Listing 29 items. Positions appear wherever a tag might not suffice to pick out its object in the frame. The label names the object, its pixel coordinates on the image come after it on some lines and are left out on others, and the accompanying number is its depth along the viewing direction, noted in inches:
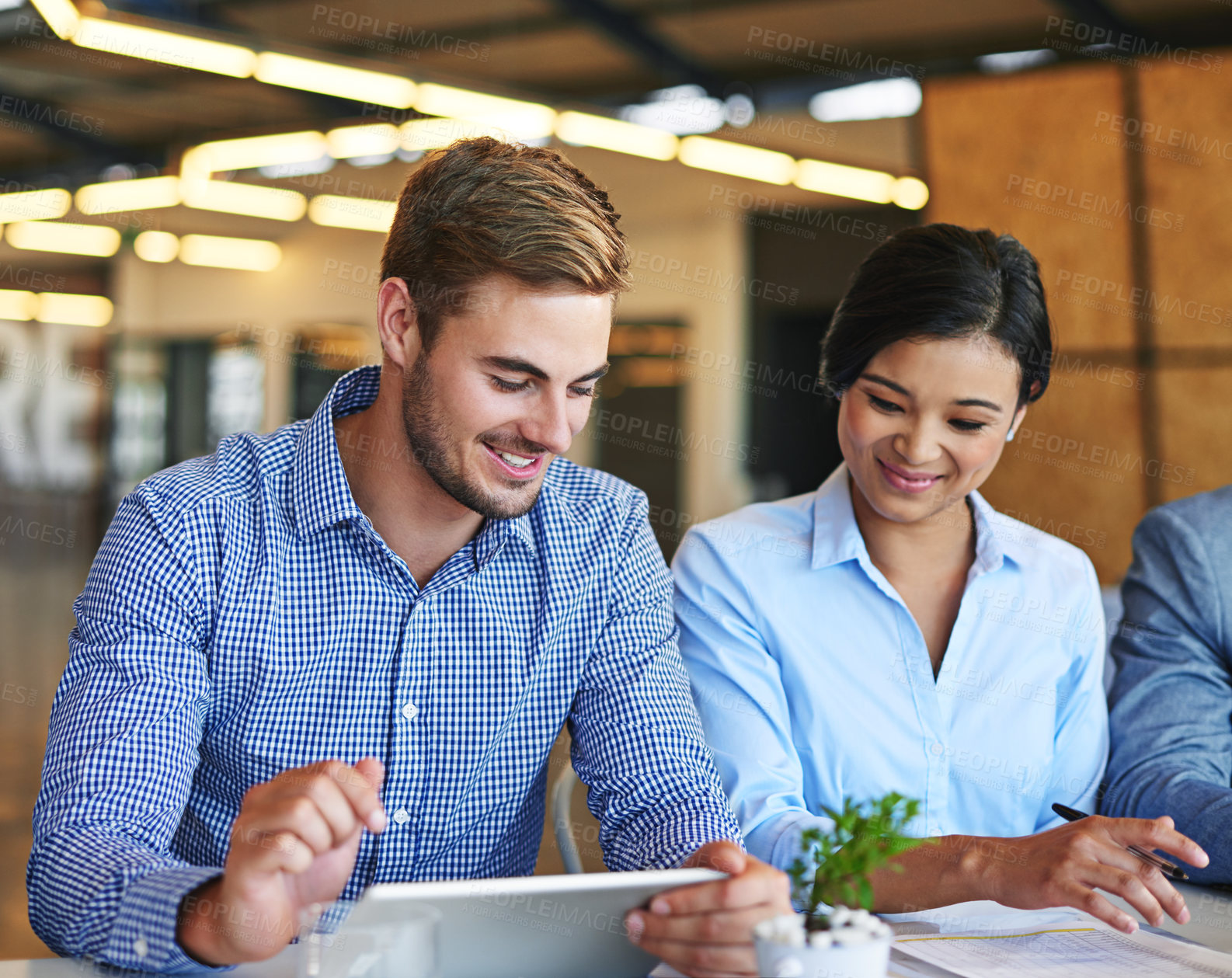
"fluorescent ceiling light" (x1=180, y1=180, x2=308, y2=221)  318.7
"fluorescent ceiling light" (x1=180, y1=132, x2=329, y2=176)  287.4
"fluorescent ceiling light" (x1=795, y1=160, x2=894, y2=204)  296.5
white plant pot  33.5
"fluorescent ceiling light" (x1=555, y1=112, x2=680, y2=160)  235.5
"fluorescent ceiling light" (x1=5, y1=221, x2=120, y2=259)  304.3
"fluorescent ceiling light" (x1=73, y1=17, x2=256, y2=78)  218.4
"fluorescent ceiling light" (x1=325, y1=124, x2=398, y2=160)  282.7
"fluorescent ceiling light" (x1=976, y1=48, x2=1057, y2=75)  245.8
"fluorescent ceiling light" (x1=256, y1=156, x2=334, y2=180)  322.0
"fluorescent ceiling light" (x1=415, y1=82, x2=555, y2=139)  205.2
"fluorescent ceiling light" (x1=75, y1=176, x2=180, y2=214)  309.9
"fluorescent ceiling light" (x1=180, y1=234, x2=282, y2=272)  332.5
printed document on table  43.0
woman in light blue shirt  65.2
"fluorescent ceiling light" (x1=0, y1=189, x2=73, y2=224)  300.5
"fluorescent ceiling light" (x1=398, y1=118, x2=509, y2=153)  238.6
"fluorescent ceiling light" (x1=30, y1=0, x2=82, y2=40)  226.4
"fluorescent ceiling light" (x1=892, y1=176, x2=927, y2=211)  293.0
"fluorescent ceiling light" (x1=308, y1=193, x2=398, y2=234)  344.2
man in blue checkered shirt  53.4
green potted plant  33.6
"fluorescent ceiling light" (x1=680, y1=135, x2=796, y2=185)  294.8
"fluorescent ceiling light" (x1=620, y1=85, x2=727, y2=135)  297.4
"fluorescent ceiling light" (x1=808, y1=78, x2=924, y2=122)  284.8
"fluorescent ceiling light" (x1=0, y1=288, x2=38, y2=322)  293.1
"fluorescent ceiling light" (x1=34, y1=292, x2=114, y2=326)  304.0
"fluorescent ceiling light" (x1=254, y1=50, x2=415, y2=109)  195.6
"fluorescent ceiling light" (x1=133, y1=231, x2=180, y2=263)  327.3
